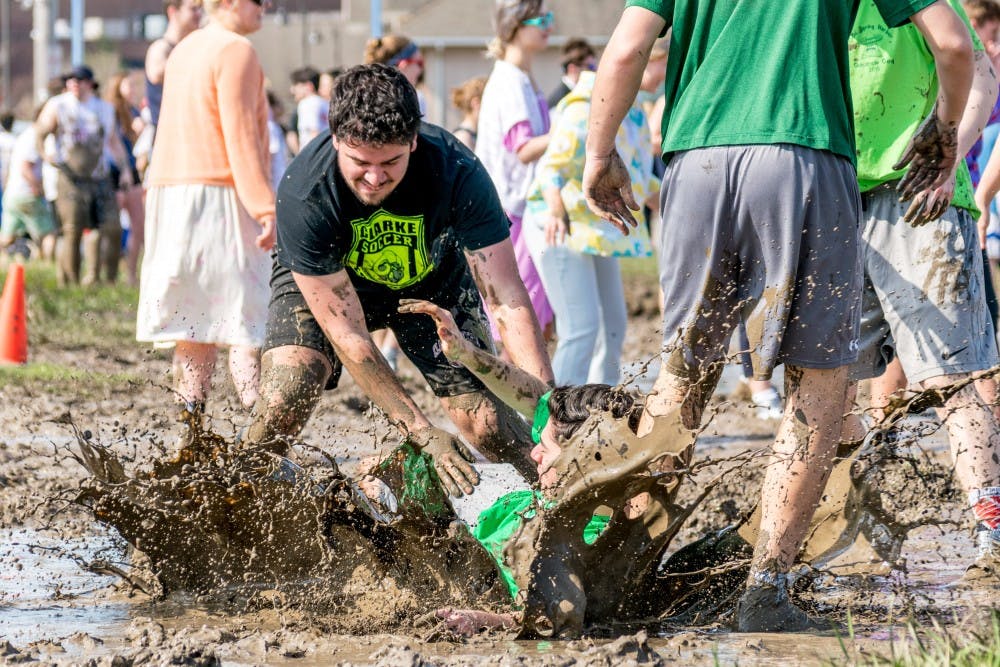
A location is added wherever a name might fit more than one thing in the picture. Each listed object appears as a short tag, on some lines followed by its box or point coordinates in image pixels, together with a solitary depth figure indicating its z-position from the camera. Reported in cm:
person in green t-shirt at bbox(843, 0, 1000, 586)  771
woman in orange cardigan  1025
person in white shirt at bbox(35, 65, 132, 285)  2325
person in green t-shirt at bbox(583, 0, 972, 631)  635
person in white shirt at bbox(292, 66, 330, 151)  2098
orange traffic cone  1623
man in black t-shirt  734
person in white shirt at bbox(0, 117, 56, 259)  2615
